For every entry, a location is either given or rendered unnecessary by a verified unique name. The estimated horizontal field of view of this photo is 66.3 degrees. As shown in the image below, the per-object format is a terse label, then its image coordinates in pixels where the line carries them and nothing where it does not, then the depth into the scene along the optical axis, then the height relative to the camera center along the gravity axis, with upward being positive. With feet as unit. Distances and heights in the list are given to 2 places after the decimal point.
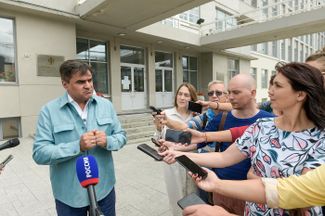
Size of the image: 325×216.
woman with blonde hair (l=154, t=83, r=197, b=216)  8.15 -2.88
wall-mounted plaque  26.67 +3.43
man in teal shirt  5.43 -1.00
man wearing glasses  8.18 -0.67
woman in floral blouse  3.78 -0.60
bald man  6.22 -0.59
